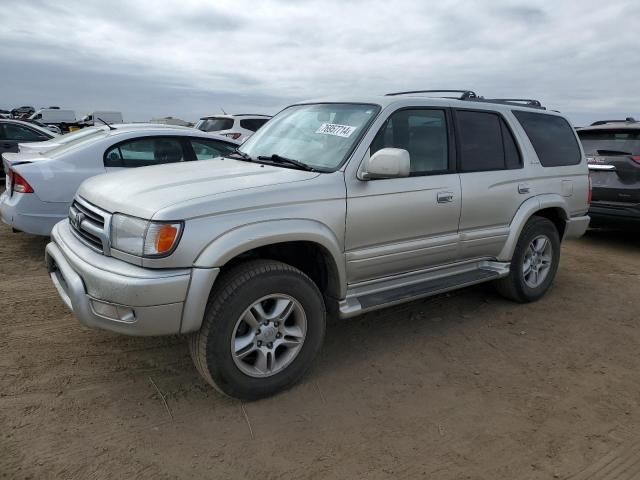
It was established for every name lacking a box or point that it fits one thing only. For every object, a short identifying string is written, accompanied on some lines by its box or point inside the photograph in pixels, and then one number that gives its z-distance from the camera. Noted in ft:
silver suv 8.73
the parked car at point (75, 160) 17.01
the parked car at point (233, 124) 44.45
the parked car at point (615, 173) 21.24
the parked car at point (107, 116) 89.07
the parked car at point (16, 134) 33.76
